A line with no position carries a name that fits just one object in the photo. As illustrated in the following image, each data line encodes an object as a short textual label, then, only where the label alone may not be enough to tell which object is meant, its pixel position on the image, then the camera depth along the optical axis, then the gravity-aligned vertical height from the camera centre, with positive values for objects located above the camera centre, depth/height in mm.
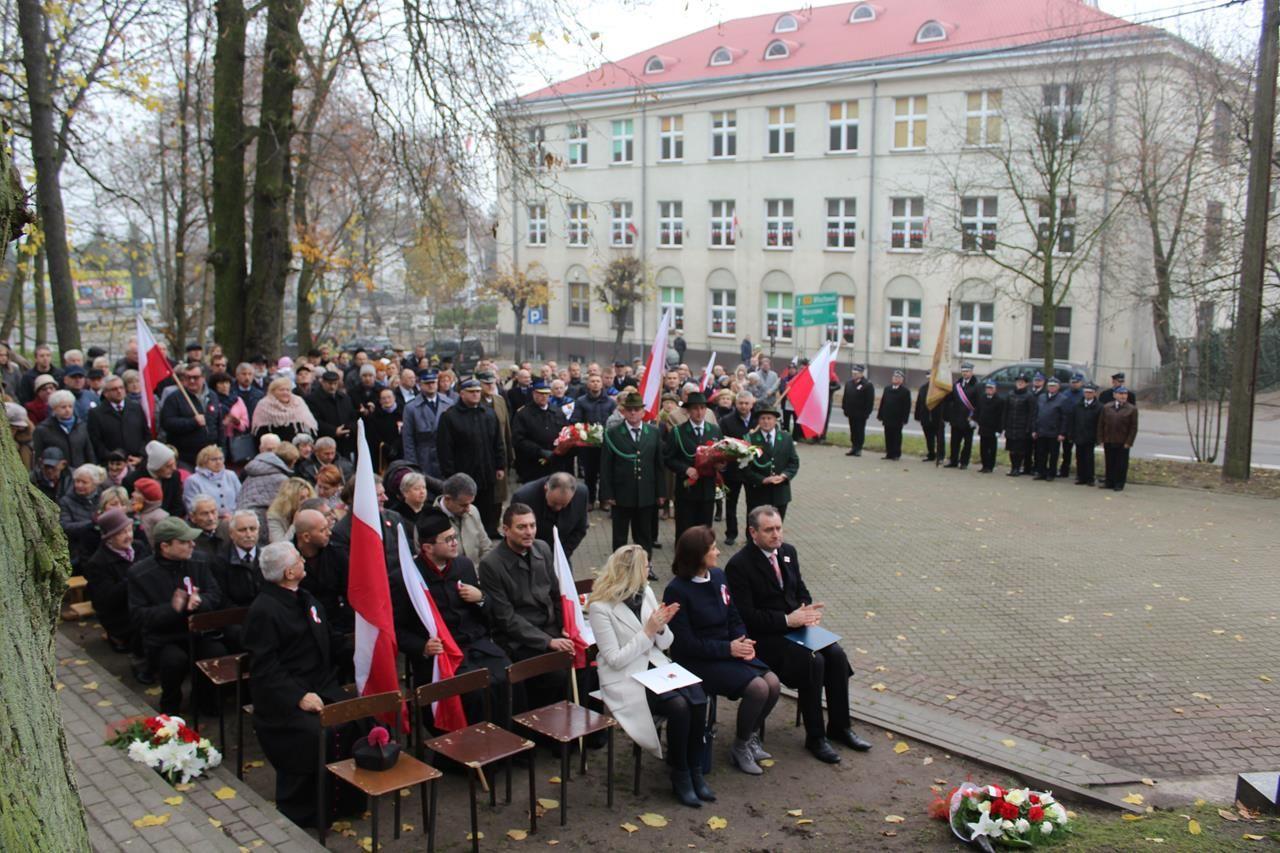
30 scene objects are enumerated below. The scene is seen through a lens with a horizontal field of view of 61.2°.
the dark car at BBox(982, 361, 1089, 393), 30916 -970
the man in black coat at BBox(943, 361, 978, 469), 20406 -1381
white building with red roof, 34375 +5763
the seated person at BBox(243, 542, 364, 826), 6531 -2179
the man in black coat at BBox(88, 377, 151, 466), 12469 -1136
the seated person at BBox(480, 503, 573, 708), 7664 -1920
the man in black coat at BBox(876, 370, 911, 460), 21500 -1473
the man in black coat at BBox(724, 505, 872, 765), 7562 -2062
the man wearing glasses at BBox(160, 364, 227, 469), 12656 -1096
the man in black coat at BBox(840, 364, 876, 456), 22250 -1417
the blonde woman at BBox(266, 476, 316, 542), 8961 -1491
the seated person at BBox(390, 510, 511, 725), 7453 -1958
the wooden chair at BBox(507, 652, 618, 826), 6559 -2441
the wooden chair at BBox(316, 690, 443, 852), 5844 -2436
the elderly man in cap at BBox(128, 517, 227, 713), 7809 -1994
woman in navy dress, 7270 -2117
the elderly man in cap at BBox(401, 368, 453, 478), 13391 -1201
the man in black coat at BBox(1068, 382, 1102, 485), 18250 -1525
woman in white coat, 6820 -2191
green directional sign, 30766 +720
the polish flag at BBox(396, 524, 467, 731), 7141 -2064
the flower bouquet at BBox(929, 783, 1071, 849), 5977 -2675
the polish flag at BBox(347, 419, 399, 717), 6844 -1701
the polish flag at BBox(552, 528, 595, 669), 7594 -1996
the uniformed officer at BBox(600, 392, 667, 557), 12148 -1524
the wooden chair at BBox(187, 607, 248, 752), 7142 -2298
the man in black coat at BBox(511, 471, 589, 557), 9664 -1569
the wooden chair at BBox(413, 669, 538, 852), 6113 -2414
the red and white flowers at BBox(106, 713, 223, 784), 6770 -2664
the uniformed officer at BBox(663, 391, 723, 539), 12484 -1502
